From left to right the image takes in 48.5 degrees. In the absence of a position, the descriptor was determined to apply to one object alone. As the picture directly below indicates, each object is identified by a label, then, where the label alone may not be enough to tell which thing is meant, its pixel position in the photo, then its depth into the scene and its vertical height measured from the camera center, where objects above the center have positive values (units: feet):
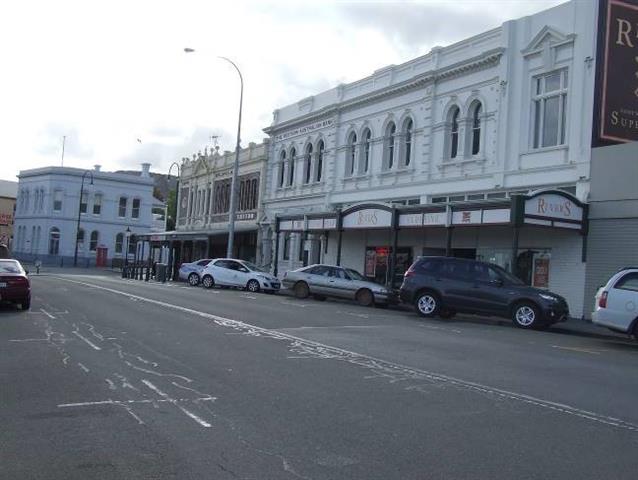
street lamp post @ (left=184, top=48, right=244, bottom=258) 121.19 +13.04
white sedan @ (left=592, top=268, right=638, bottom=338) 49.52 -0.35
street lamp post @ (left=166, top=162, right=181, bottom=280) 151.66 -0.14
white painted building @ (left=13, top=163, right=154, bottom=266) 232.94 +15.70
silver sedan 82.64 -0.90
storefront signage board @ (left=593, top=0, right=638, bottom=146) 60.34 +19.23
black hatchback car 61.41 -0.44
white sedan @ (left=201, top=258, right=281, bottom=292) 104.58 -0.86
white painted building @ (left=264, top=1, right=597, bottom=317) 76.69 +17.52
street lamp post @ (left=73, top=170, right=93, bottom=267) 216.68 +11.21
